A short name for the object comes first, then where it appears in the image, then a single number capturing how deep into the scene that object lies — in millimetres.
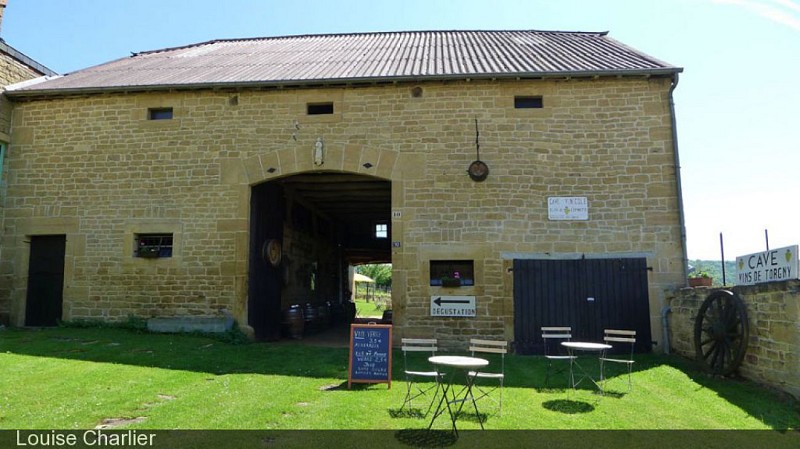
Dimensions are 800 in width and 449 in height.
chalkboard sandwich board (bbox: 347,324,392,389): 6293
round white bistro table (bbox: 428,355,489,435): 4723
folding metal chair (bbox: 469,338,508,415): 5789
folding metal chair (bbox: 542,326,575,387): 8945
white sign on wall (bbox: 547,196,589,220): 9445
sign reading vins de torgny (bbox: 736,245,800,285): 5836
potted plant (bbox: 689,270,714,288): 8484
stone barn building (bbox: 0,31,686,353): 9320
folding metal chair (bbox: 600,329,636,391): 8654
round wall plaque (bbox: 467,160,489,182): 9633
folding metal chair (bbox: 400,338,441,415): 5711
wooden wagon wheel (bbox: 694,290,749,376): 6477
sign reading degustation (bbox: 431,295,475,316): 9312
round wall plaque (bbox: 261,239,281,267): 10799
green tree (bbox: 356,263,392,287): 45266
